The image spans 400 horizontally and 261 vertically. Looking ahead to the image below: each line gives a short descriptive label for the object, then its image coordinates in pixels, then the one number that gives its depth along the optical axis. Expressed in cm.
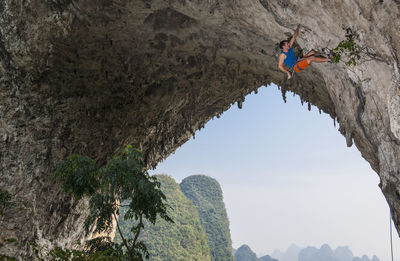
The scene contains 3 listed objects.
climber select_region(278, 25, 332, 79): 619
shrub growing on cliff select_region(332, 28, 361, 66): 572
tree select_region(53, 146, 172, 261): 679
